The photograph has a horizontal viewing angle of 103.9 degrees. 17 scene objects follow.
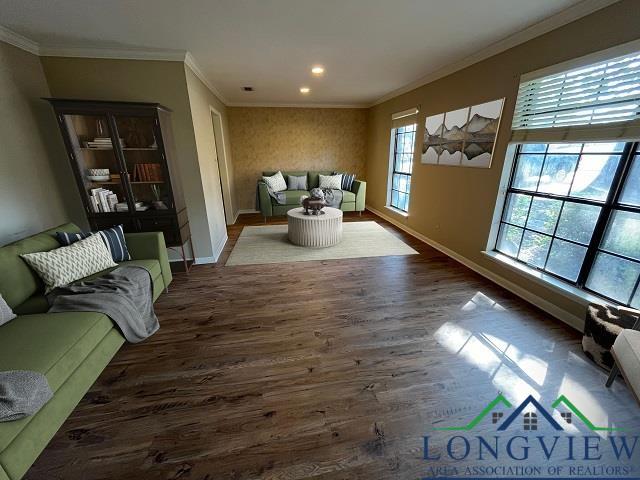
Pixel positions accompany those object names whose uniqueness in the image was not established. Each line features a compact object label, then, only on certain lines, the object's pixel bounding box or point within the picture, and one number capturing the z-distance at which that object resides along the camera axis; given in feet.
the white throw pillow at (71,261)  5.90
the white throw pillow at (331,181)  18.89
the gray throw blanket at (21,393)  3.35
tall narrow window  15.19
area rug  11.53
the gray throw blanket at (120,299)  5.42
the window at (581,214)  6.03
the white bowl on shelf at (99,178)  8.79
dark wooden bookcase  8.18
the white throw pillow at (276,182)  17.89
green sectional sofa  3.51
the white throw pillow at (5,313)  4.88
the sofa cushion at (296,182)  19.04
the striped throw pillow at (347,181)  18.90
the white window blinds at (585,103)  5.54
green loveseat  17.34
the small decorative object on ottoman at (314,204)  12.75
